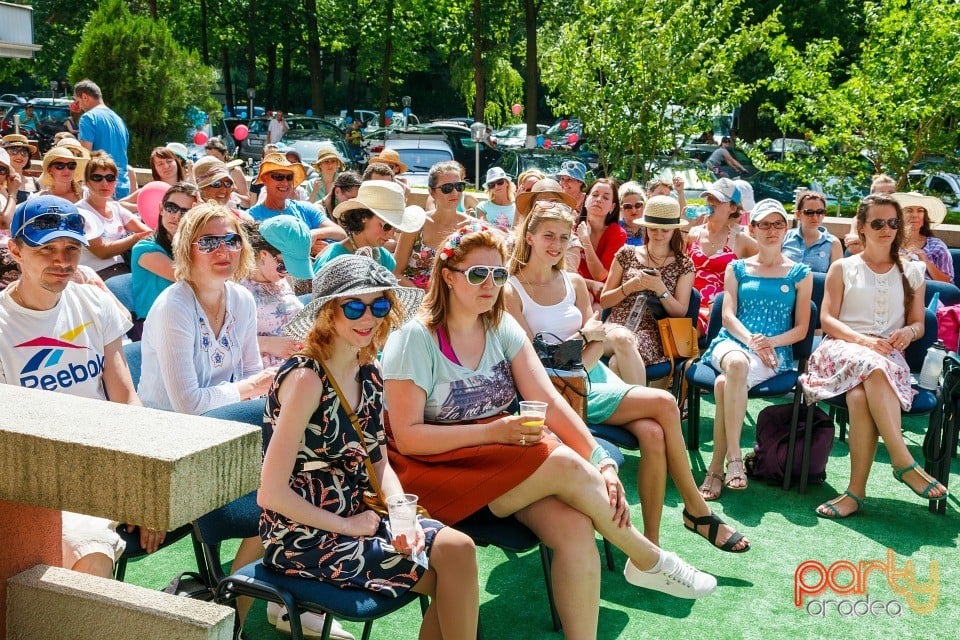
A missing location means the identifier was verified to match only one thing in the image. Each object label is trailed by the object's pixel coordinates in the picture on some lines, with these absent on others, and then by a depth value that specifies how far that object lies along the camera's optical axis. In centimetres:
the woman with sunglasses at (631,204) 711
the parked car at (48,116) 2298
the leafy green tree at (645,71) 1209
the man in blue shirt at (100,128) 927
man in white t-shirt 336
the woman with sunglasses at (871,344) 509
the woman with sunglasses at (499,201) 765
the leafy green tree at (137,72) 1638
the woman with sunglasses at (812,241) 691
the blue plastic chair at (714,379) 552
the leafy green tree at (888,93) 1011
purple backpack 545
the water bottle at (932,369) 532
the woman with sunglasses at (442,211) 636
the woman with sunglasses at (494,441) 335
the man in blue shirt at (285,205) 639
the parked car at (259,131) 2047
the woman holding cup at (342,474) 285
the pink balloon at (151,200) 634
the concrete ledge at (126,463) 162
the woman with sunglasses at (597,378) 437
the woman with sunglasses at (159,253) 489
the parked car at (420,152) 1645
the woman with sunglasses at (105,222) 632
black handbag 429
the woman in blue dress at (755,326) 541
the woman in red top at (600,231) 663
